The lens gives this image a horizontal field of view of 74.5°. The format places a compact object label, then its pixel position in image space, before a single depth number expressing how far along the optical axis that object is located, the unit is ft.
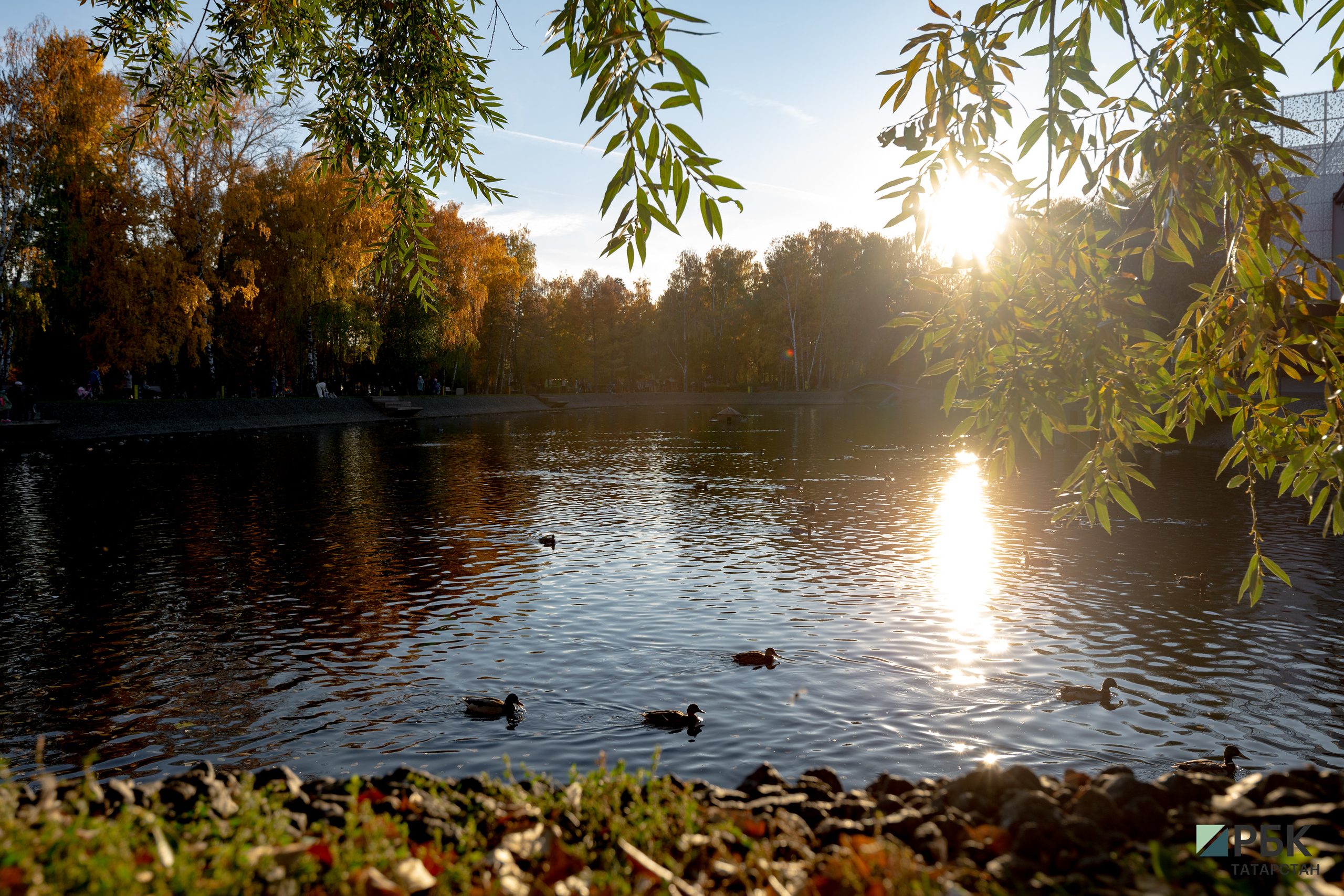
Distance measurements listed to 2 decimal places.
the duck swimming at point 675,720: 26.91
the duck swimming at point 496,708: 27.68
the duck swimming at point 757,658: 33.37
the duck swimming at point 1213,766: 23.44
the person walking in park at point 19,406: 127.95
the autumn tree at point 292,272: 169.89
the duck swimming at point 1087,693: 29.66
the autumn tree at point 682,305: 372.79
